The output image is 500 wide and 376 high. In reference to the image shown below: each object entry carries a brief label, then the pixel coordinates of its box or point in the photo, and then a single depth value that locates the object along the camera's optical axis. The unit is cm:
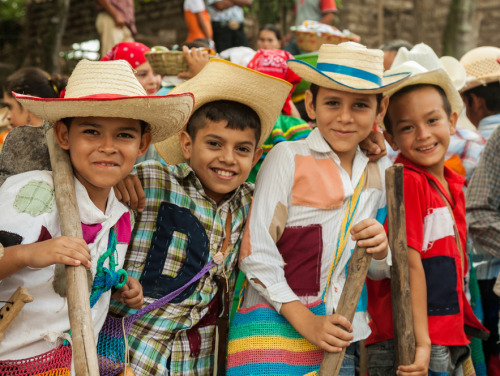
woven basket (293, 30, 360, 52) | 611
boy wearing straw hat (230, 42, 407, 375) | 256
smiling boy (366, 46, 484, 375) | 286
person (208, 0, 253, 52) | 802
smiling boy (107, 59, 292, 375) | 258
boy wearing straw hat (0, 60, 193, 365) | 206
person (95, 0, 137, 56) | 809
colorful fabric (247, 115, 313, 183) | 371
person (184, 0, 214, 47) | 748
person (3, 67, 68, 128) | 490
